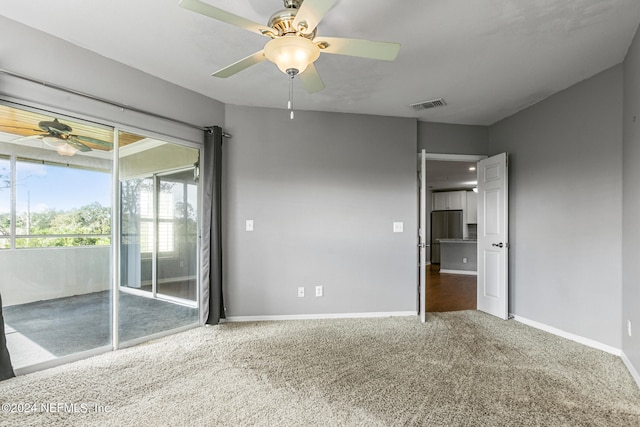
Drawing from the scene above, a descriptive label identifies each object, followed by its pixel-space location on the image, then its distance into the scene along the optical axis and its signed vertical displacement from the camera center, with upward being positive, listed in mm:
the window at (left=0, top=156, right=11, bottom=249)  2352 +114
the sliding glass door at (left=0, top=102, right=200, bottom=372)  2432 -153
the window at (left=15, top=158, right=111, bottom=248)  2469 +106
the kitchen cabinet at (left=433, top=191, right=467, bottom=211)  9555 +530
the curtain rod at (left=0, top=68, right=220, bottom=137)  2327 +1011
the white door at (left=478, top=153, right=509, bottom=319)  4020 -237
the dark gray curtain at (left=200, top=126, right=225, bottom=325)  3605 -200
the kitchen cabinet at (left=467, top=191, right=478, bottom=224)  9250 +312
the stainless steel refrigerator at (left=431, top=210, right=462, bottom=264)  9609 -279
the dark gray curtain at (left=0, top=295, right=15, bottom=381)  2234 -981
